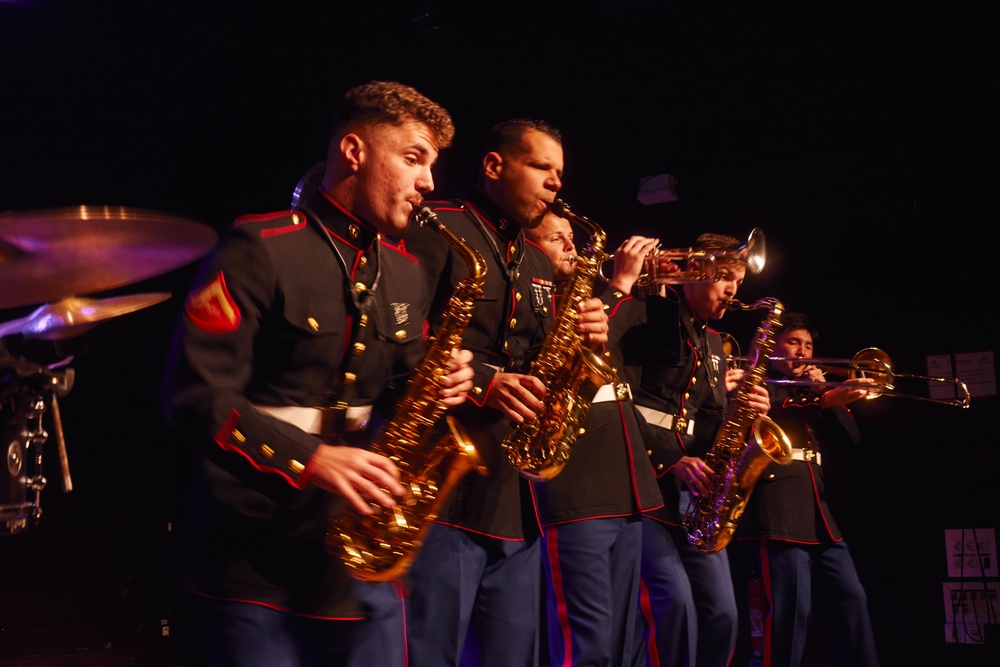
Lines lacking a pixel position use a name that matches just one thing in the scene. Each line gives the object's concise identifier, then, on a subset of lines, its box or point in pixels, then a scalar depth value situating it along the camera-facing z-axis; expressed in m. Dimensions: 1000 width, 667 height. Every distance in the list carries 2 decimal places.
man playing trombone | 5.33
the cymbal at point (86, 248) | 1.69
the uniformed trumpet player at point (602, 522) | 3.40
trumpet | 4.35
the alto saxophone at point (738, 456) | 4.92
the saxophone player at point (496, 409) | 2.75
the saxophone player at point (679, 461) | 4.25
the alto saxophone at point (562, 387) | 3.28
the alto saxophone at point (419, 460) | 2.25
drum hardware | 2.09
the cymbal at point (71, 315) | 1.93
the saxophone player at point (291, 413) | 1.94
